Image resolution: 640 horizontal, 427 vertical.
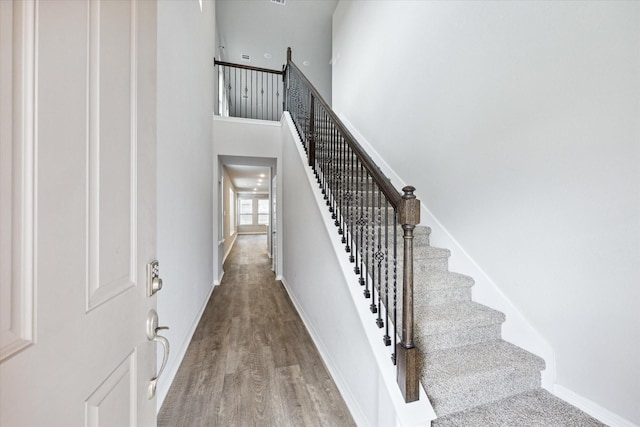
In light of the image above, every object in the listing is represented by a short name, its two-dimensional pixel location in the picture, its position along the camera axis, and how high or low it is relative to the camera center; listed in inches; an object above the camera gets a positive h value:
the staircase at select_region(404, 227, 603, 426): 55.2 -34.3
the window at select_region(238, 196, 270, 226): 557.3 +4.1
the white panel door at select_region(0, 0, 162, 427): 14.5 +0.0
